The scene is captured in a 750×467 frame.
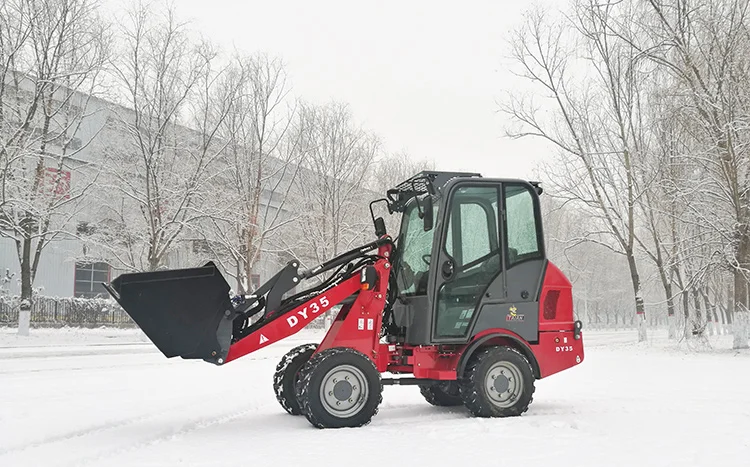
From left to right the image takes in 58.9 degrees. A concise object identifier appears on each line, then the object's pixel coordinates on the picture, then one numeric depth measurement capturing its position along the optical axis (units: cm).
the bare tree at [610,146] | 2533
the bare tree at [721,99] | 1773
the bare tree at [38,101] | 2188
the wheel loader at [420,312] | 685
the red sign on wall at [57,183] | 2402
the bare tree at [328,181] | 3516
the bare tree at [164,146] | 2511
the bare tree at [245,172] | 2891
